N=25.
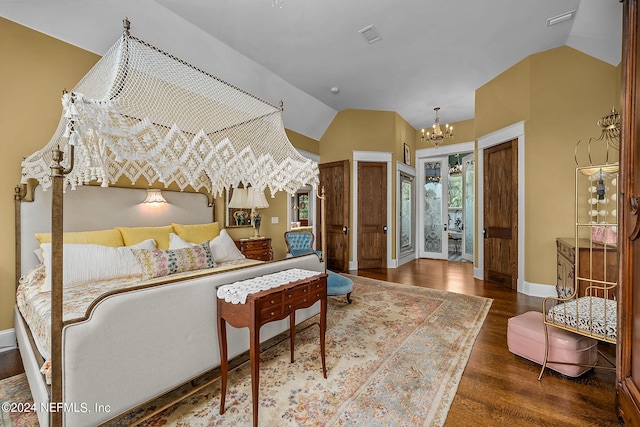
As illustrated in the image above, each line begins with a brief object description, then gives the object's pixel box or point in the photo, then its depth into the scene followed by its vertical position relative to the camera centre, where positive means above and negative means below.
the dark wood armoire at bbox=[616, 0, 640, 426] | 1.33 -0.10
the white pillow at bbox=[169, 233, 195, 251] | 3.15 -0.35
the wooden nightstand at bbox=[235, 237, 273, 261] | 4.29 -0.57
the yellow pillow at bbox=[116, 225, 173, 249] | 3.02 -0.24
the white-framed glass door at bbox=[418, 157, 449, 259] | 7.21 +0.16
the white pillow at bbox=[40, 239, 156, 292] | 2.30 -0.44
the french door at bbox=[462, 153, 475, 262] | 6.70 +0.28
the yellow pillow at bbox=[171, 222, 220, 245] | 3.47 -0.24
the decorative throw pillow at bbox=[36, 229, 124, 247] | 2.53 -0.23
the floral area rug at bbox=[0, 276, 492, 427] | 1.66 -1.28
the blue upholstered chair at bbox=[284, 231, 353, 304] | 4.90 -0.55
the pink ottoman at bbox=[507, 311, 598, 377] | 2.03 -1.08
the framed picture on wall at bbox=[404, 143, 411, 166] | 6.57 +1.47
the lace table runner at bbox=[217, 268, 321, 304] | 1.67 -0.50
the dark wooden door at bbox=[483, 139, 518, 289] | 4.29 -0.03
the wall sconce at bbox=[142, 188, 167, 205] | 3.36 +0.24
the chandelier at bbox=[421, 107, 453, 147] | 5.42 +1.64
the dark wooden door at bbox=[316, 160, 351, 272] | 5.91 +0.03
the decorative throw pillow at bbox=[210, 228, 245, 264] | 3.40 -0.47
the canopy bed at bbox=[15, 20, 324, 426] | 1.30 -0.24
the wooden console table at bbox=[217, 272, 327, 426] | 1.54 -0.64
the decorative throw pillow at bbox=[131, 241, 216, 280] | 2.55 -0.47
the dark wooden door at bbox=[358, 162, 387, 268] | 5.96 -0.04
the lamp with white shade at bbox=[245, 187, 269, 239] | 4.37 +0.23
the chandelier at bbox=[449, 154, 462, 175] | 7.12 +1.22
